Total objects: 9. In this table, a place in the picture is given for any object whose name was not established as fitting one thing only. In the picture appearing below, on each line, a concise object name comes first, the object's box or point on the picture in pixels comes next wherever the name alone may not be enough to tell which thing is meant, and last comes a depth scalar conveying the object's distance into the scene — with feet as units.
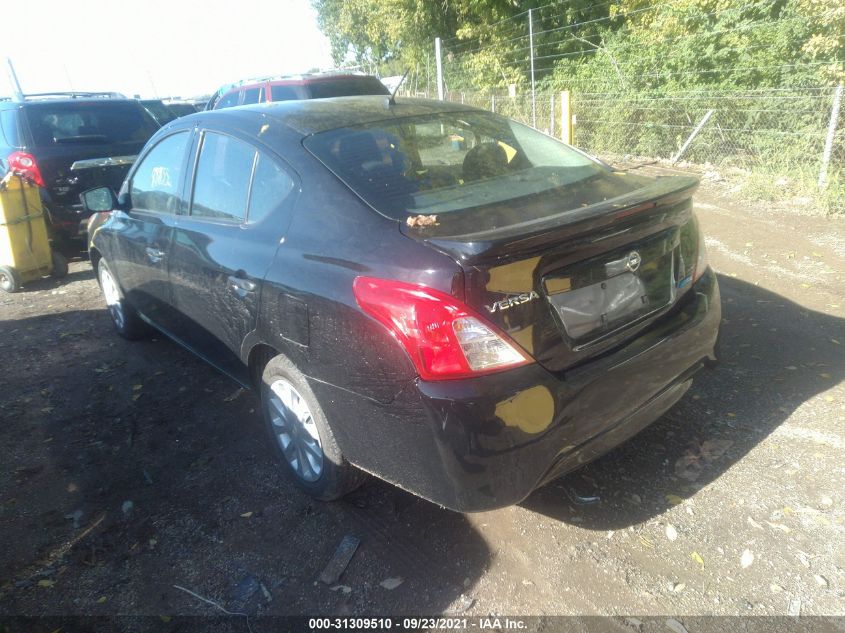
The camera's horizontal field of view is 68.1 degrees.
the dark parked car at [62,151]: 22.25
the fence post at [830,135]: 24.48
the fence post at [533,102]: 41.17
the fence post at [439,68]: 46.32
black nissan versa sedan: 6.95
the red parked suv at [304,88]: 29.71
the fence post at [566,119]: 33.63
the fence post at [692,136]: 31.61
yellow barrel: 20.85
